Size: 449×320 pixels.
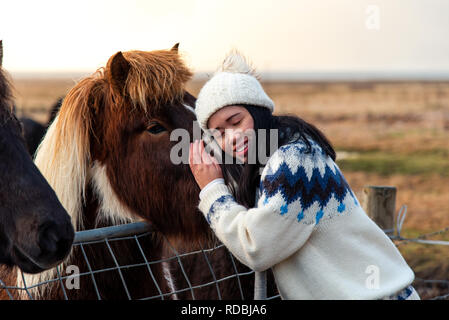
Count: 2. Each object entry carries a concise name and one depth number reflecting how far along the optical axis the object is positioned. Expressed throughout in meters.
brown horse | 2.75
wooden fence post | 3.84
